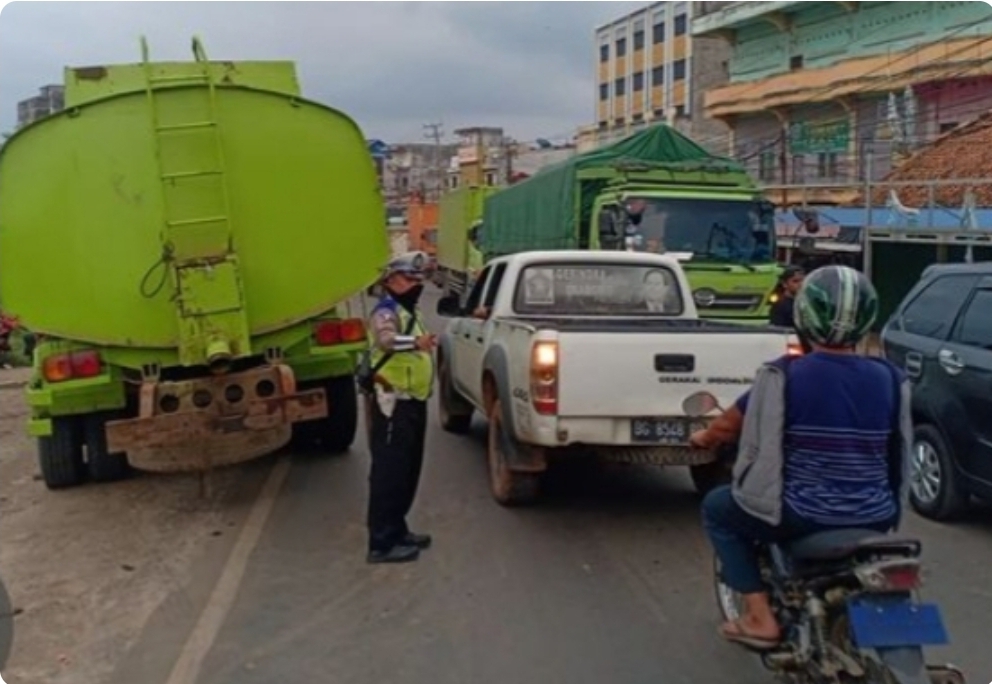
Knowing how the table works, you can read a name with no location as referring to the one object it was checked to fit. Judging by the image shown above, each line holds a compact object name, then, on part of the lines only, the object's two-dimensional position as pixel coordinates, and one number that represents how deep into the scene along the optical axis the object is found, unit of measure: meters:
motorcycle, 3.11
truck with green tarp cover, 12.99
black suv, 6.04
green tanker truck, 6.52
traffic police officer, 5.73
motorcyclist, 3.32
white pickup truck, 5.82
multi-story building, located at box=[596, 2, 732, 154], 56.69
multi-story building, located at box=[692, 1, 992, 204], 26.53
